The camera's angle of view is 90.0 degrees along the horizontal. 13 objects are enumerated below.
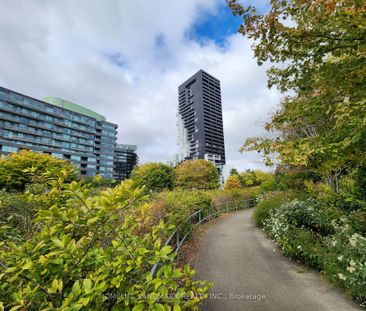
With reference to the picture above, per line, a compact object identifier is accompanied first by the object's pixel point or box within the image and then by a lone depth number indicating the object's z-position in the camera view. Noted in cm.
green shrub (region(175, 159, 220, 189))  3659
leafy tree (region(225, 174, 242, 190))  3550
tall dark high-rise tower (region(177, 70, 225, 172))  9338
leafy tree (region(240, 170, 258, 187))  3762
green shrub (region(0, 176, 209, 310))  117
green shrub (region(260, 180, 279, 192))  1698
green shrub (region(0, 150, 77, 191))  1468
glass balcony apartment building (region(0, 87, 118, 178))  4747
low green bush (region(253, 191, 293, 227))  905
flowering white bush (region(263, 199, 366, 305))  365
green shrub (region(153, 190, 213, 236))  623
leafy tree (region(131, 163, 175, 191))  3027
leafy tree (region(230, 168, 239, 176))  4976
